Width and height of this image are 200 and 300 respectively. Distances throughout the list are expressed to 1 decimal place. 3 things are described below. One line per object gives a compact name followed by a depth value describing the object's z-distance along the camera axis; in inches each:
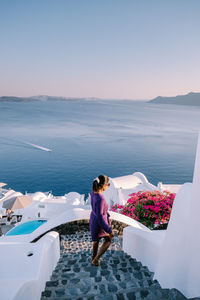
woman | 173.3
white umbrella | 655.1
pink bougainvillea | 290.8
